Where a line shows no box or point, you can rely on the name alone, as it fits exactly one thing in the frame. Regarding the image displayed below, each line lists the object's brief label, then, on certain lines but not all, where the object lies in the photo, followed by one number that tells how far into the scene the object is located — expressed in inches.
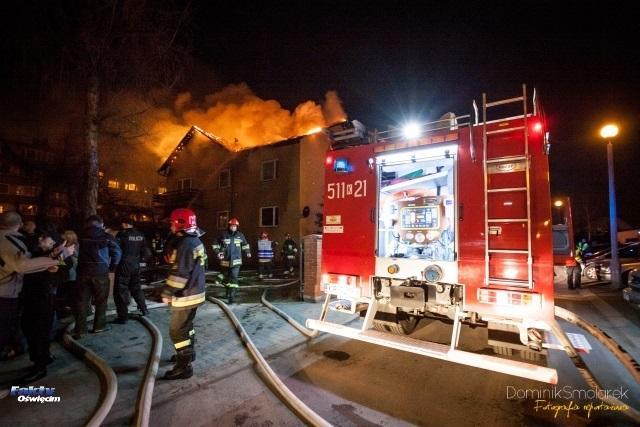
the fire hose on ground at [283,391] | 112.0
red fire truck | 133.6
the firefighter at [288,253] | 522.3
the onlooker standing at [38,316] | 146.7
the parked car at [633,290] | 249.9
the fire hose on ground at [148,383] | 110.2
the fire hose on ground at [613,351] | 121.7
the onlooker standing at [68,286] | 258.2
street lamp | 402.0
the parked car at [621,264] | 418.9
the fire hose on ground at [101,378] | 109.0
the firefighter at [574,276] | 414.3
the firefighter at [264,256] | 483.8
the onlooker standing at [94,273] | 207.0
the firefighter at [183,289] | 147.6
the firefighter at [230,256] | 303.7
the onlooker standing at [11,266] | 132.4
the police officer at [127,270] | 235.5
